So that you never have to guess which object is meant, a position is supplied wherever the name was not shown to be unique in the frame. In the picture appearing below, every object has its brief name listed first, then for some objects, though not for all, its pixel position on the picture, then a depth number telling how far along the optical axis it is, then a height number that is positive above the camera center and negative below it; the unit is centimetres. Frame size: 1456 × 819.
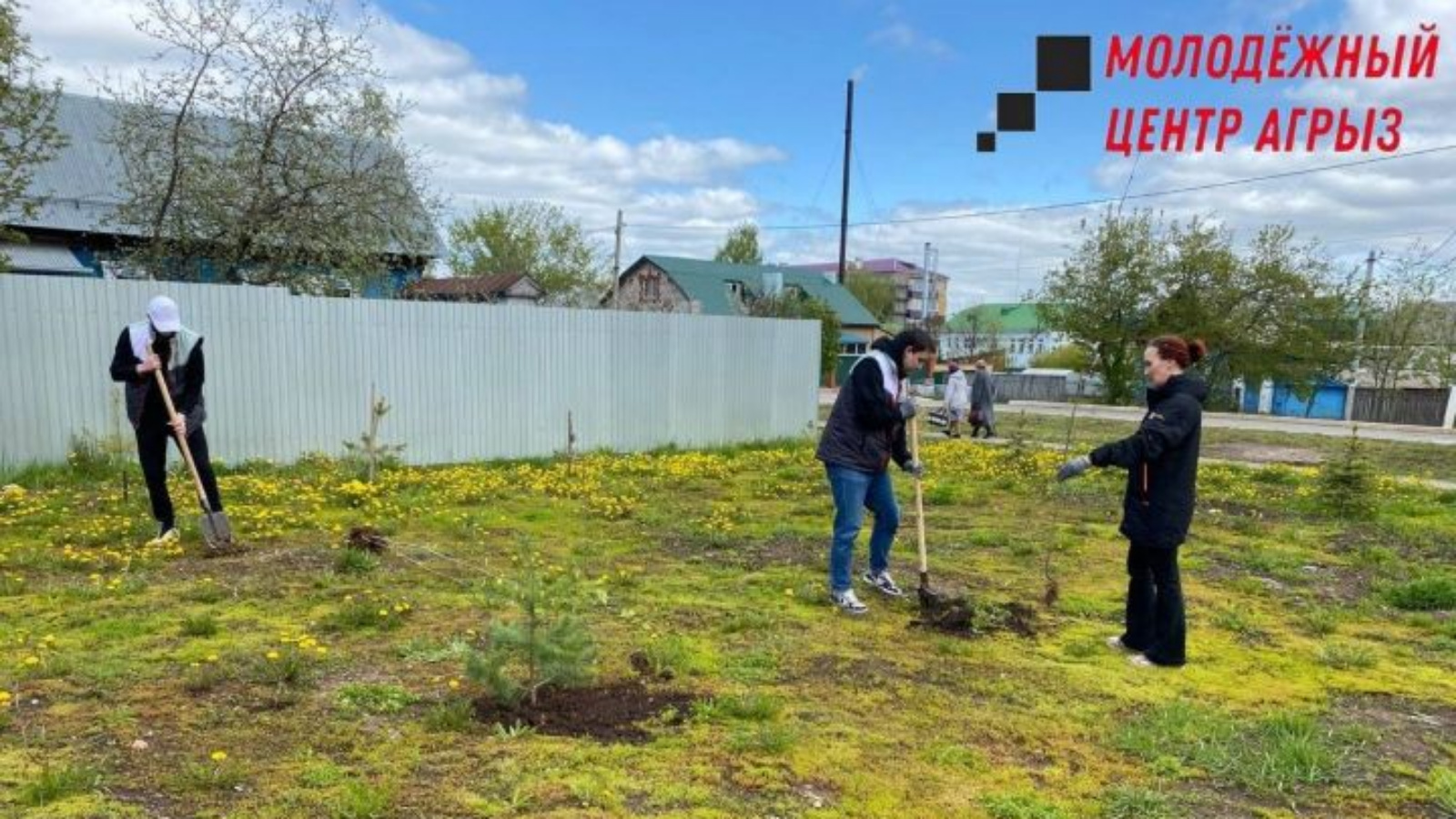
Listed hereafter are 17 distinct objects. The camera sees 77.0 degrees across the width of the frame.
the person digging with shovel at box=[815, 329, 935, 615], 557 -69
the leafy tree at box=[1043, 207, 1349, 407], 3512 +131
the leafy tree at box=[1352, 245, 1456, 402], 3650 +42
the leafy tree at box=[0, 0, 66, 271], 1079 +216
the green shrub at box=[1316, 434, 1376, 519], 988 -159
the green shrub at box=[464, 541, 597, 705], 378 -140
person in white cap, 640 -69
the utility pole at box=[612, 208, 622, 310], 3588 +151
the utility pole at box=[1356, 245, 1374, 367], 3553 +175
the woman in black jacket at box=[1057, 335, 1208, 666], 467 -73
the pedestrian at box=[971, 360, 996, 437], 1864 -158
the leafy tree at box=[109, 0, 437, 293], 1359 +180
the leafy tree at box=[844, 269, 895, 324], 7400 +233
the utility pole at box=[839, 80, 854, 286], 3084 +615
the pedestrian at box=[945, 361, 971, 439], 1928 -162
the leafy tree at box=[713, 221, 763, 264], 7256 +537
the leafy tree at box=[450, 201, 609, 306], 4781 +301
